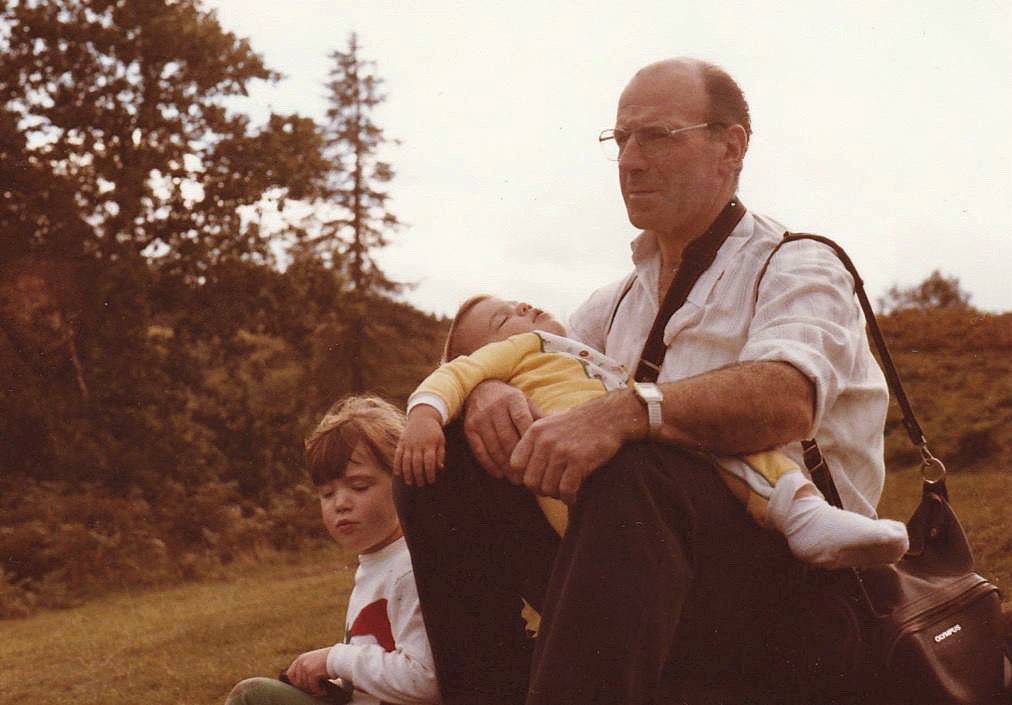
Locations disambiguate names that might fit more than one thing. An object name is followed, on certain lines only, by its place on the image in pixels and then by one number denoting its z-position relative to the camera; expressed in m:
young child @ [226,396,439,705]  3.15
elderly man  2.29
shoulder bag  2.47
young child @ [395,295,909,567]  2.39
